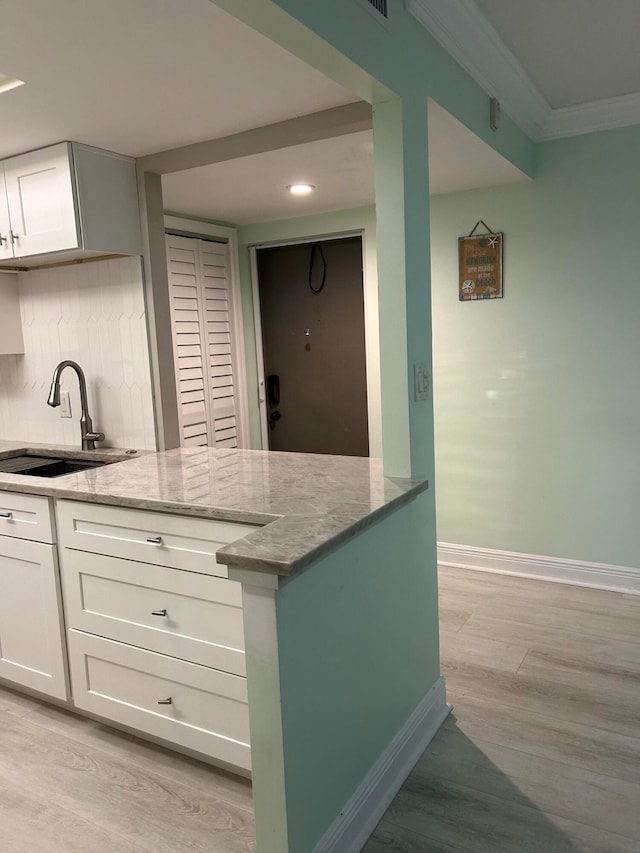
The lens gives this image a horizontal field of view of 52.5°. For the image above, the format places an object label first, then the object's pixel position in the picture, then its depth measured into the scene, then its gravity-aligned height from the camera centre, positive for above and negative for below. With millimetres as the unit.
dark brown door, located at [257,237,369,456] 4141 +20
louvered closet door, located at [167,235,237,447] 3967 +94
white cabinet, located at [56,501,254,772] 1926 -852
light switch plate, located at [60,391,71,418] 3092 -206
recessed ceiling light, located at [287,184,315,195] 3308 +825
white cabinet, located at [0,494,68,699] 2311 -920
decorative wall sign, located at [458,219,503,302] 3477 +403
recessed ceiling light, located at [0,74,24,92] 1980 +857
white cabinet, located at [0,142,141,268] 2529 +625
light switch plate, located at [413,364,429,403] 2123 -124
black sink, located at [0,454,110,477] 2889 -466
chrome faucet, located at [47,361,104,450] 2939 -302
